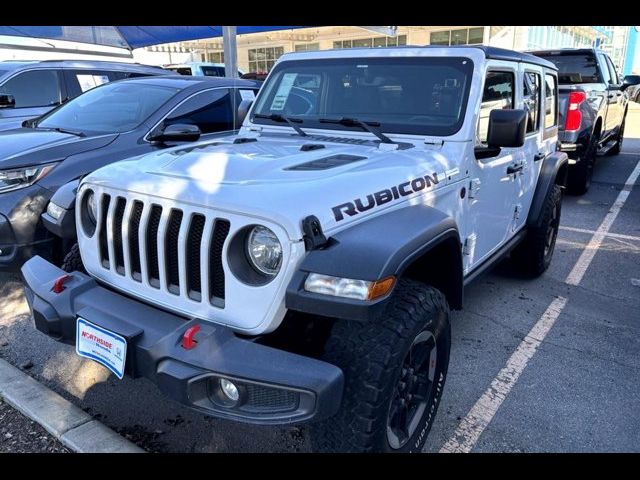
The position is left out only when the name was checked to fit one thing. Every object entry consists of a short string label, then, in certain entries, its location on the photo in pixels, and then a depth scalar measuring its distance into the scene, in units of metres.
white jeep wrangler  1.92
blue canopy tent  12.71
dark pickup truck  7.04
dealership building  24.73
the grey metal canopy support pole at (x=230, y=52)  7.62
